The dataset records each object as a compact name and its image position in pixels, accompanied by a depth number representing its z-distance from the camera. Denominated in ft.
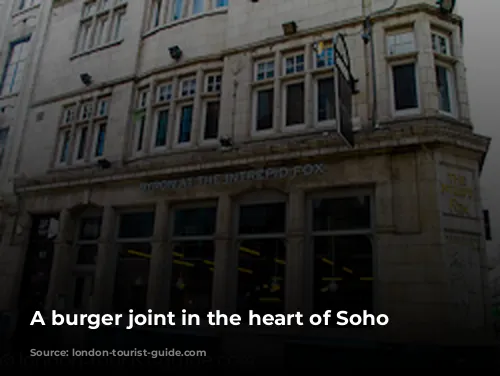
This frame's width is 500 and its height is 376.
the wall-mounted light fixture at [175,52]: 37.86
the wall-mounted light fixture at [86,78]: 43.15
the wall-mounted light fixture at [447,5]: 29.43
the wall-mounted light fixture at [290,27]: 33.42
